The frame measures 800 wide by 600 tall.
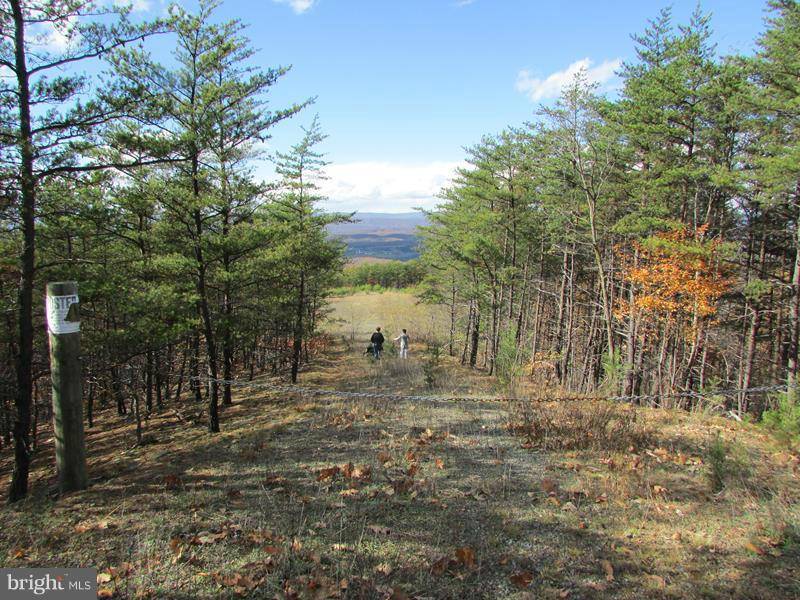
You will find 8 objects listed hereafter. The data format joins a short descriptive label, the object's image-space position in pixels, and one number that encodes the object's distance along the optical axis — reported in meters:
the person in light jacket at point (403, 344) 18.73
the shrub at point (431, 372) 11.30
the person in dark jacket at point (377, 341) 19.06
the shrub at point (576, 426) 5.73
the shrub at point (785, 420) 5.96
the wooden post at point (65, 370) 3.47
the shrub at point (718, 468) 4.35
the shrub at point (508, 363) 8.03
